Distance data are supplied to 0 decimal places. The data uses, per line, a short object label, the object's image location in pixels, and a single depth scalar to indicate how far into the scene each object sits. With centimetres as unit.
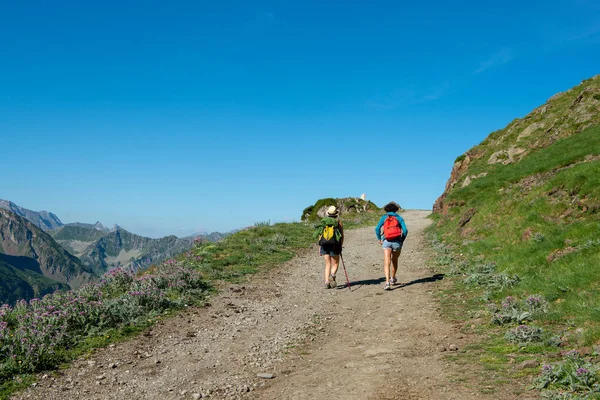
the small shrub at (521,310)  831
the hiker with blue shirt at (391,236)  1326
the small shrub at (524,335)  726
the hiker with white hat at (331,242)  1414
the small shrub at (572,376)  536
